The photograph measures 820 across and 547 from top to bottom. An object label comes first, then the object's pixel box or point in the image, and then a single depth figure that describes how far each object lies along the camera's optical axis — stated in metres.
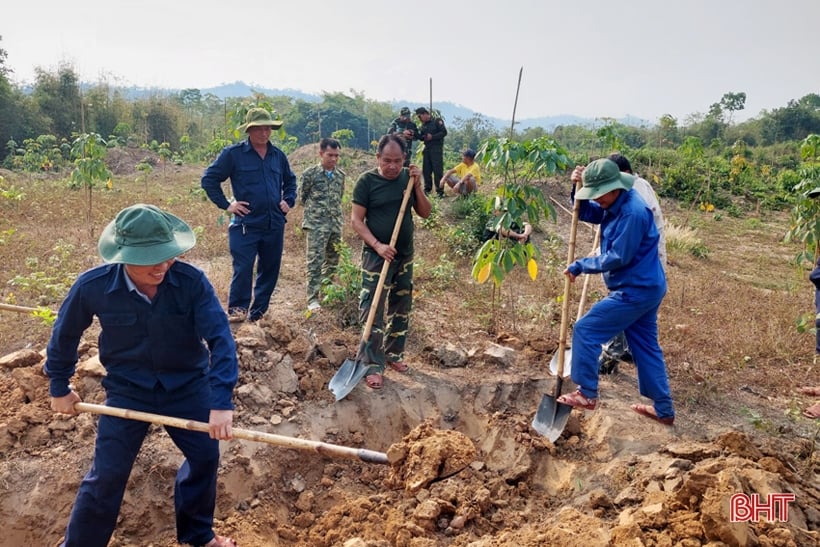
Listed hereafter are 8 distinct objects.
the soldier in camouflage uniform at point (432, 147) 9.46
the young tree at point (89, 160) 7.43
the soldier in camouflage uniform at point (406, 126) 8.99
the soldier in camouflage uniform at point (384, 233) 3.77
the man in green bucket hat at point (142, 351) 2.18
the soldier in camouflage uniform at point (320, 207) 5.43
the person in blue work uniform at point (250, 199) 4.20
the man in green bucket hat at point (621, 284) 3.21
